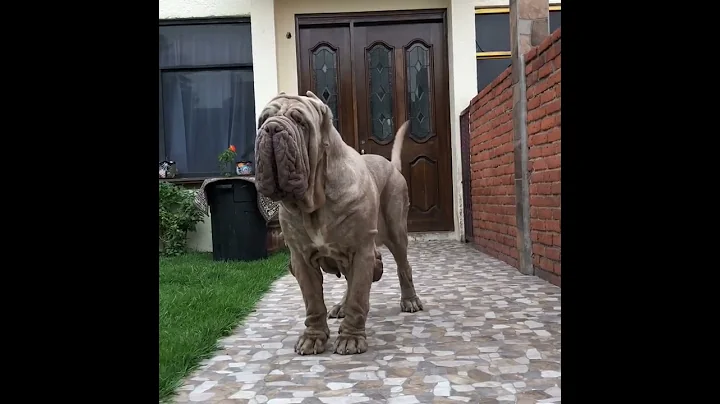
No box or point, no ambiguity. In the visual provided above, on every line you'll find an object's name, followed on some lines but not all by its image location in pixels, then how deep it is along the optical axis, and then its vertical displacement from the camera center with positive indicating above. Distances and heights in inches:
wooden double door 293.3 +58.9
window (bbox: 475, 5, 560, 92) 286.4 +78.4
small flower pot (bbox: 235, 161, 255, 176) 275.9 +12.7
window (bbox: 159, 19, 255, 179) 289.0 +55.9
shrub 259.9 -11.5
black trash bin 234.2 -12.1
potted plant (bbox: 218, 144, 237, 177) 274.1 +17.2
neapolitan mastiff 89.0 -2.7
